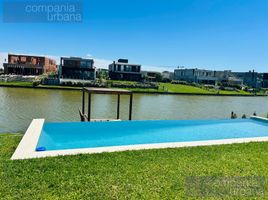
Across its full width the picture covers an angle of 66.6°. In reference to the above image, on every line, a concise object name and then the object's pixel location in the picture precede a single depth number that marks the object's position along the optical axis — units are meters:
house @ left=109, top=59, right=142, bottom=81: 48.73
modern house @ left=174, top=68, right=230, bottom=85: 61.57
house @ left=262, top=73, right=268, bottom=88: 69.55
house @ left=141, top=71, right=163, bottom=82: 58.69
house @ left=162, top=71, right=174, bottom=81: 73.67
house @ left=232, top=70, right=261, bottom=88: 69.94
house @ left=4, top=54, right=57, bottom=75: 43.05
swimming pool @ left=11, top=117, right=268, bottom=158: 6.29
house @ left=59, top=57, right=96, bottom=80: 41.08
